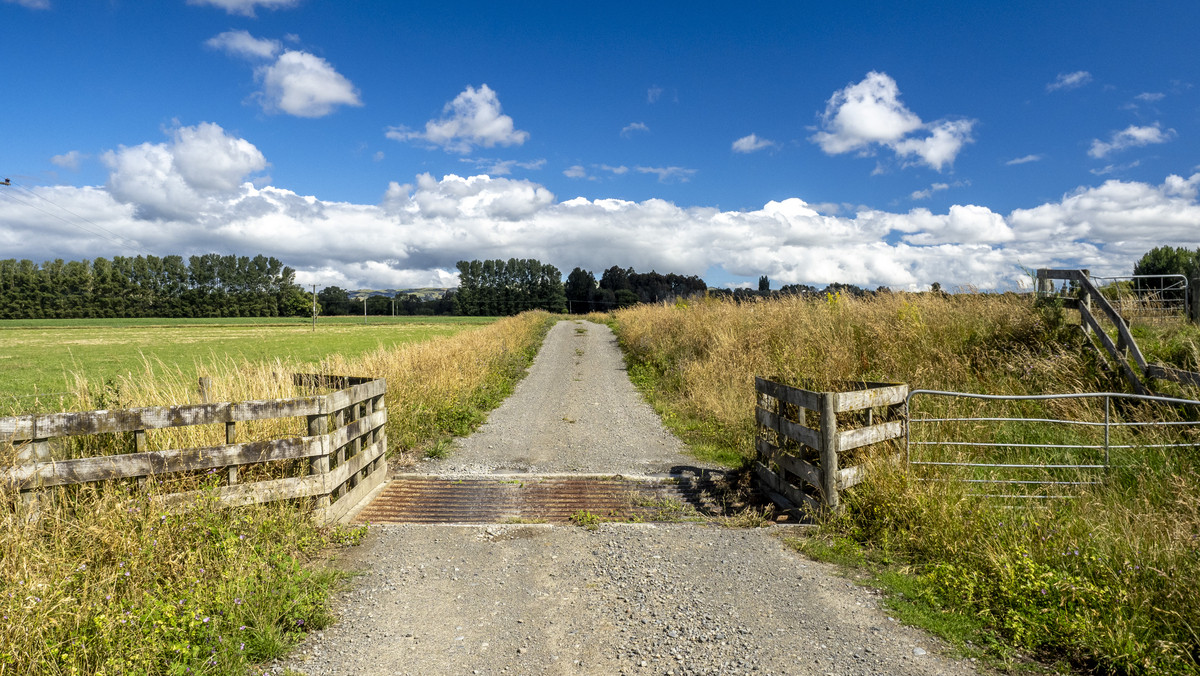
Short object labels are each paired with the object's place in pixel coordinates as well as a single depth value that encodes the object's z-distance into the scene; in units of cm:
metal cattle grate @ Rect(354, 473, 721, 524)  639
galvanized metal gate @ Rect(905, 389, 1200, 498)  578
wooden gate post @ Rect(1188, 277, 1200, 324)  1055
